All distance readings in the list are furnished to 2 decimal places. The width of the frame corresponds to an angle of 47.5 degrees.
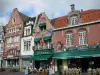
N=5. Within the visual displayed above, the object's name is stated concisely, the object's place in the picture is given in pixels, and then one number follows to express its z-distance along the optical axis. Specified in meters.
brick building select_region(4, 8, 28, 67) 25.41
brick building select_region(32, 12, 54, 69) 21.13
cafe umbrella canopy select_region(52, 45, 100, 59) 17.00
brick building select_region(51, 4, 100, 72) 17.63
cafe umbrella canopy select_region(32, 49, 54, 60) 20.72
